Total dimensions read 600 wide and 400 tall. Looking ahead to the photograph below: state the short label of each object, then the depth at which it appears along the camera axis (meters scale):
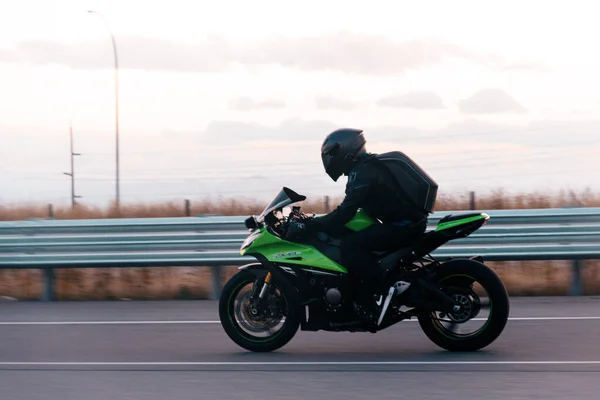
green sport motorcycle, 8.75
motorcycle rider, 8.73
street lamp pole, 30.30
